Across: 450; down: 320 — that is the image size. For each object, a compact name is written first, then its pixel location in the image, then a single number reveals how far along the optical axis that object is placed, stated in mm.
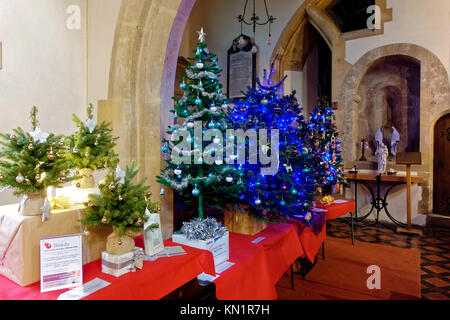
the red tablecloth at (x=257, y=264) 2135
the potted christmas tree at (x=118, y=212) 1502
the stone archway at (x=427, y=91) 5934
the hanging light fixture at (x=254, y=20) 7465
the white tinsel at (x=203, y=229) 2160
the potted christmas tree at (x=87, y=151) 1845
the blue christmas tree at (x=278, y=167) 2699
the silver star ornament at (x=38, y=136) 1485
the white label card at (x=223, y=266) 2105
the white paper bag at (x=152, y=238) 1703
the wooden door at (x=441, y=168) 6141
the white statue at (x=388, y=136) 6859
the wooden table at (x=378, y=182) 6098
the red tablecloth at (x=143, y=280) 1305
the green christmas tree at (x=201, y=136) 2459
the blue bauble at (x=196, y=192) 2440
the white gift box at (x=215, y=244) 2076
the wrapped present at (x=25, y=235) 1350
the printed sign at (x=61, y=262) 1328
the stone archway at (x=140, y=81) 2762
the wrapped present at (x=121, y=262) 1480
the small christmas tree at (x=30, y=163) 1403
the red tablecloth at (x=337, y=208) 3945
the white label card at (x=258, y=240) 2689
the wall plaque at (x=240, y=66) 7684
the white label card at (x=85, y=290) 1271
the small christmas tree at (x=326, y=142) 4367
